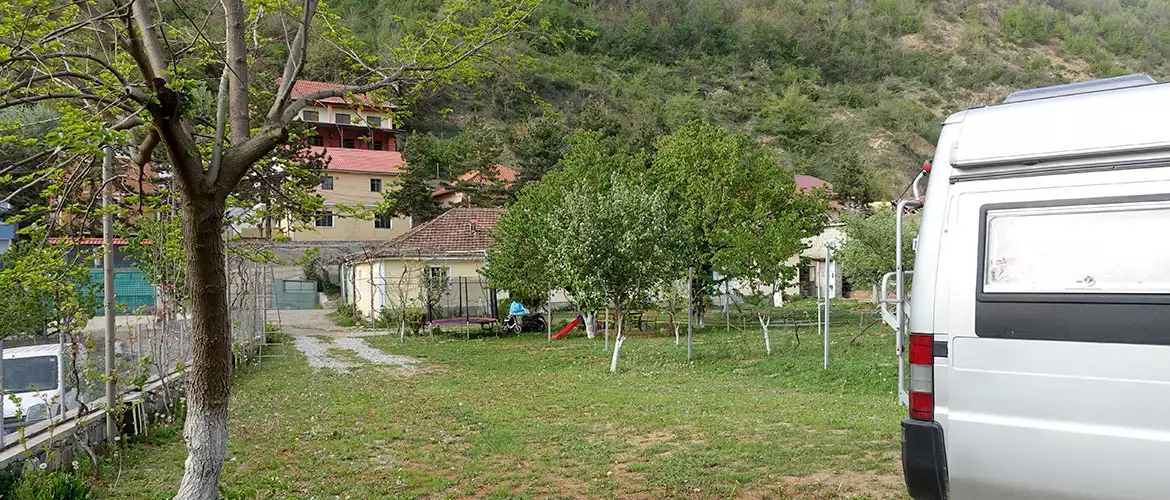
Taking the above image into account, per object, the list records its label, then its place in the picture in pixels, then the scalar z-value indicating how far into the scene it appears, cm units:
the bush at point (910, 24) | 15838
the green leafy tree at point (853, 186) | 6041
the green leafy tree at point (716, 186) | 2631
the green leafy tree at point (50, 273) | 597
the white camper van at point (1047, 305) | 428
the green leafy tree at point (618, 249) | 1794
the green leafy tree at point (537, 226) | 2709
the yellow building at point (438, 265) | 3142
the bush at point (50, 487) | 641
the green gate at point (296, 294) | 4406
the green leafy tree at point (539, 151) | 5016
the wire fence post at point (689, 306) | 1875
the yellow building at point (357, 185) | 5350
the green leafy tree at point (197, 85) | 526
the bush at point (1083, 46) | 13975
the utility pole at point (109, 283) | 838
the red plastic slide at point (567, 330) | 2702
